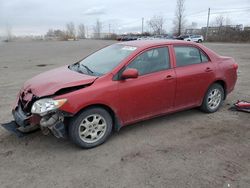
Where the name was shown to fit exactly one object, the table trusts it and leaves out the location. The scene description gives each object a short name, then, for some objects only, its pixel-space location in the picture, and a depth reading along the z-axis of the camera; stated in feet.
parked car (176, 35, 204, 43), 107.11
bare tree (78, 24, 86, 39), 324.55
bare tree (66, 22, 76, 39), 305.00
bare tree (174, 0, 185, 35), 158.20
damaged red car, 8.76
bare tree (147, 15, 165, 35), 202.97
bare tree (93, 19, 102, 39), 284.68
